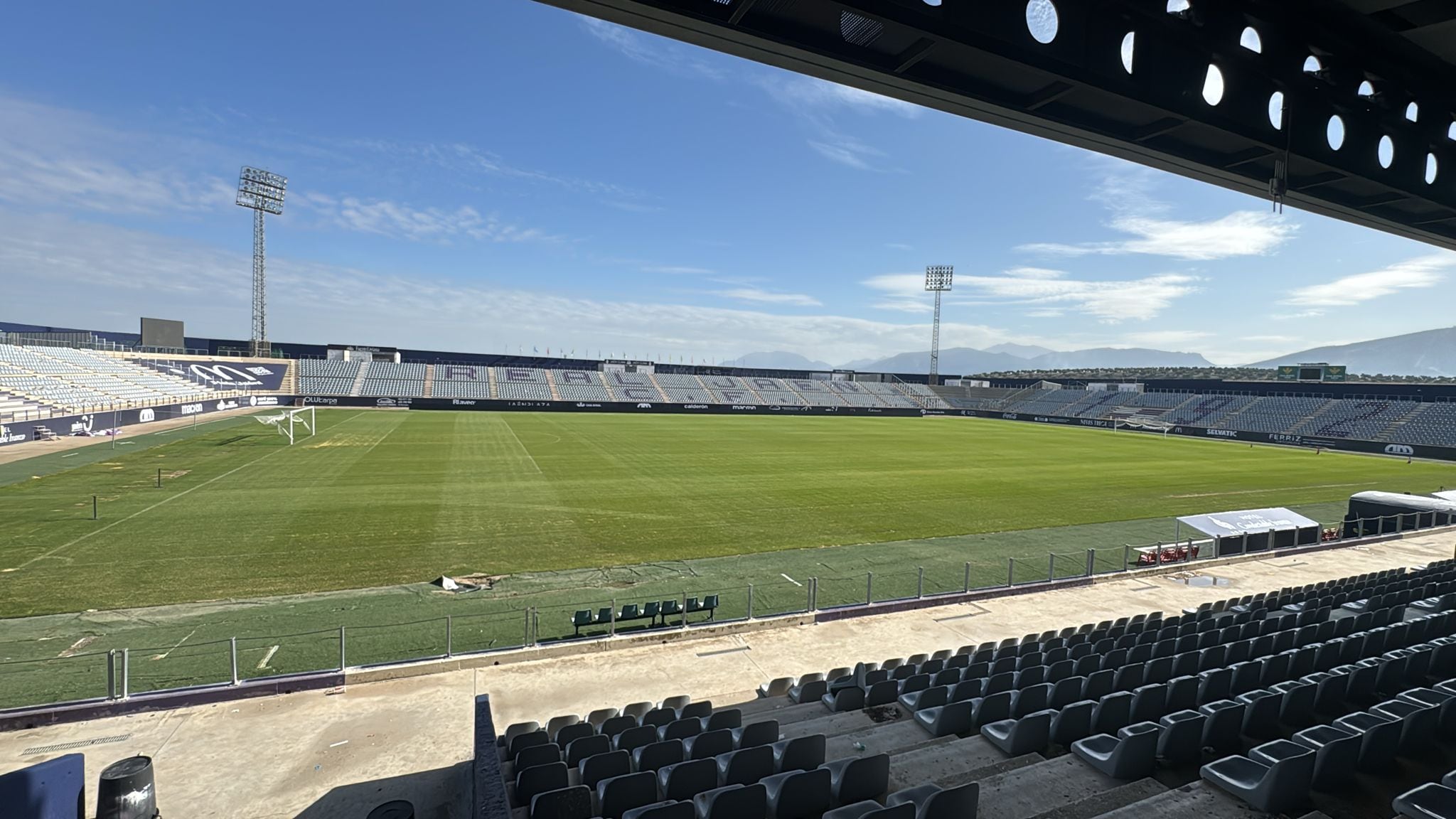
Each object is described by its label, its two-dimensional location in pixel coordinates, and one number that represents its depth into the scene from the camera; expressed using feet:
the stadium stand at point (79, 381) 142.61
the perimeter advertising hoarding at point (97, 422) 117.50
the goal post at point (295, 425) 133.80
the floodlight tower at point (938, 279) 388.98
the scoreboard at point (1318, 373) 242.37
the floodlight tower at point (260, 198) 262.67
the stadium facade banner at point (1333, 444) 170.09
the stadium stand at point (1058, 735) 14.03
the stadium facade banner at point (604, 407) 252.01
